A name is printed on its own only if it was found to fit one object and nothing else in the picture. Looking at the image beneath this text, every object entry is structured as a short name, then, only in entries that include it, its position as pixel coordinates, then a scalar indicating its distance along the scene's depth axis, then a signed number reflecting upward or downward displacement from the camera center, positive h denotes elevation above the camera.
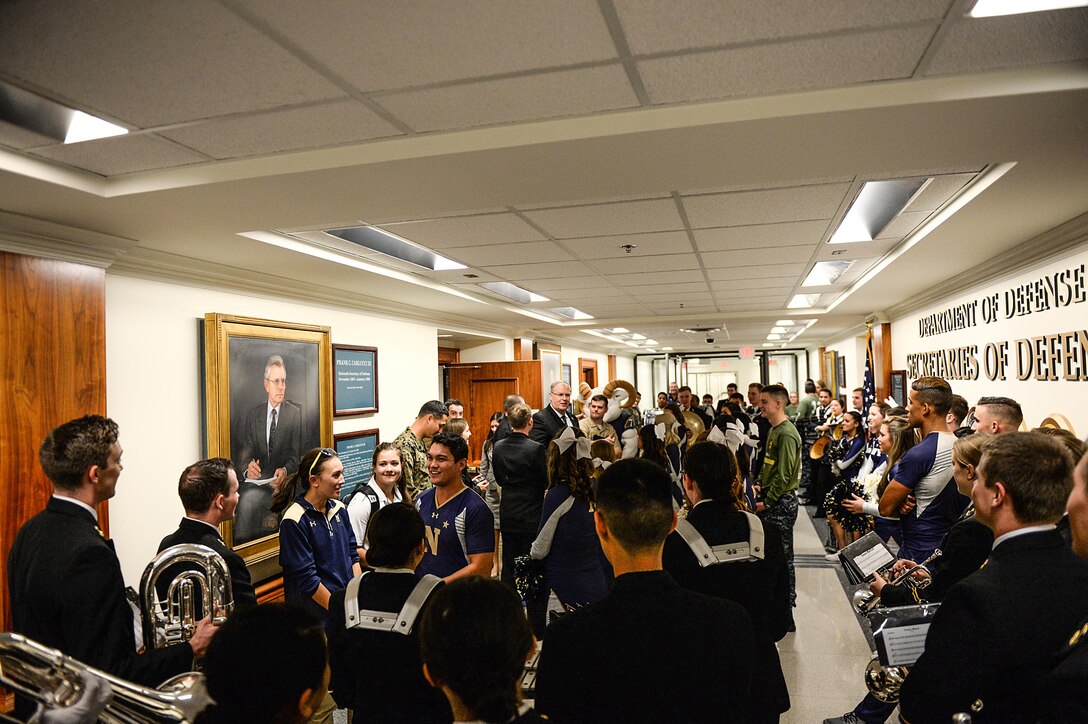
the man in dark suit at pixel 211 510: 2.17 -0.45
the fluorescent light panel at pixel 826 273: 5.66 +0.95
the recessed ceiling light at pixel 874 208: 3.47 +0.99
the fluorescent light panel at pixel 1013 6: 1.57 +0.91
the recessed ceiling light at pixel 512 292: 6.30 +0.96
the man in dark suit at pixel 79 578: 1.71 -0.52
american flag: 9.01 -0.18
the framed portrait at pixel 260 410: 4.11 -0.15
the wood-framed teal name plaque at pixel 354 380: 5.64 +0.06
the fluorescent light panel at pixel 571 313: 8.58 +0.95
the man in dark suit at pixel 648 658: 1.20 -0.54
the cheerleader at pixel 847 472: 4.21 -0.89
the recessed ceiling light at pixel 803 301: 7.59 +0.93
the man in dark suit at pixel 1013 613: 1.36 -0.54
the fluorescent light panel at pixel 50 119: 2.03 +0.94
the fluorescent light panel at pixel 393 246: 4.04 +0.98
